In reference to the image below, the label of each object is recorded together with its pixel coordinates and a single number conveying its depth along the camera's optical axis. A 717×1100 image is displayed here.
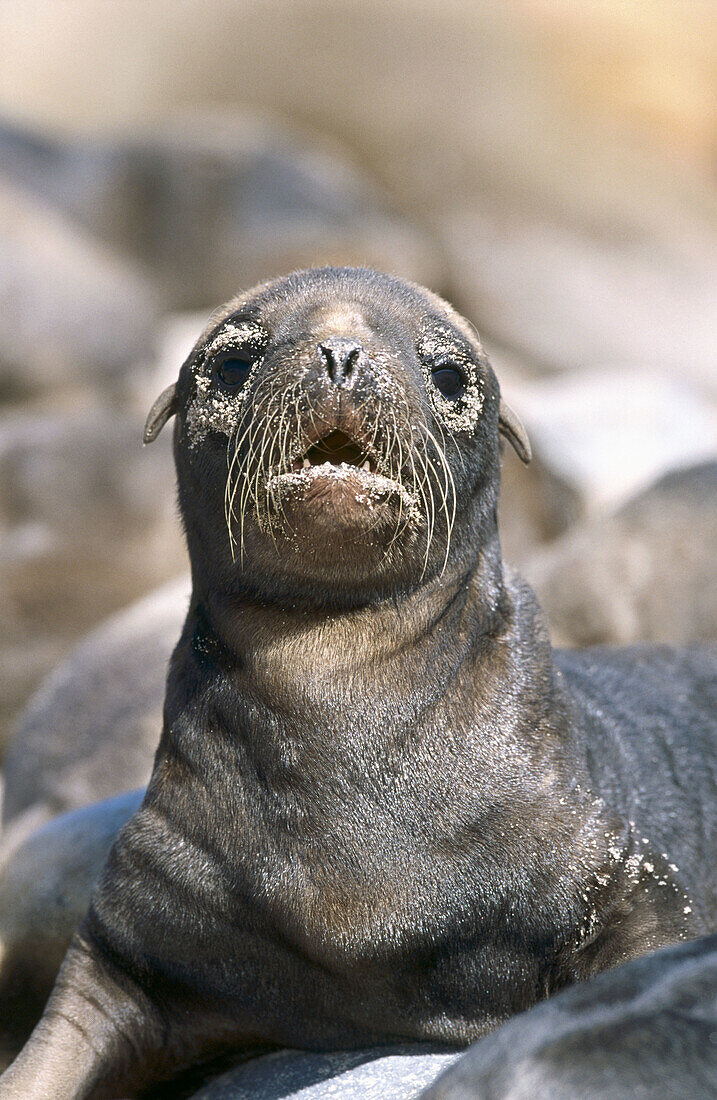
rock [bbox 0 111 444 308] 32.06
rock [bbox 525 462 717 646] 14.05
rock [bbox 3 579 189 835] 12.91
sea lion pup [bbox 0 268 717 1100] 7.04
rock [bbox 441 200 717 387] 33.97
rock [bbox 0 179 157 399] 26.36
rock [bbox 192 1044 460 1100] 6.86
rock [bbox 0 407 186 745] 18.14
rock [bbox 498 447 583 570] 17.84
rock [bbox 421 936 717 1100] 4.72
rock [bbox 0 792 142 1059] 9.44
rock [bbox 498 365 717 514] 20.19
